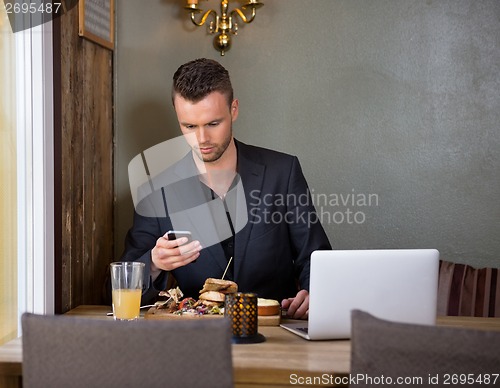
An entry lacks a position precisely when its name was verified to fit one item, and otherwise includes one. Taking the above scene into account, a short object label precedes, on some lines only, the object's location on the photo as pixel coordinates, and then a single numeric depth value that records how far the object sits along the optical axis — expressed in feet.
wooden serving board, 7.00
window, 7.12
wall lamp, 10.56
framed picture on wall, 9.02
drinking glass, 6.76
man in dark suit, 8.84
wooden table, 5.40
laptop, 6.17
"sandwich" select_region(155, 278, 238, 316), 7.15
